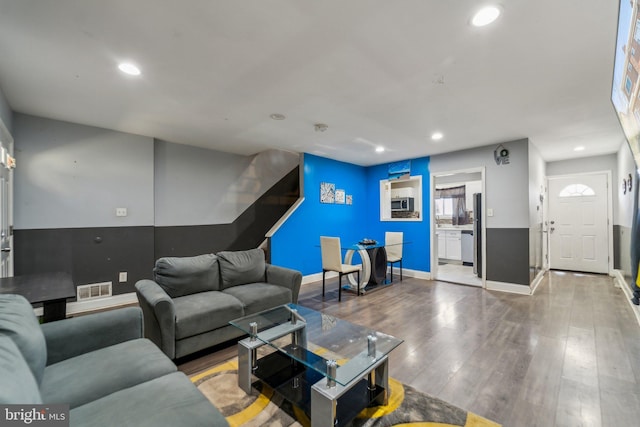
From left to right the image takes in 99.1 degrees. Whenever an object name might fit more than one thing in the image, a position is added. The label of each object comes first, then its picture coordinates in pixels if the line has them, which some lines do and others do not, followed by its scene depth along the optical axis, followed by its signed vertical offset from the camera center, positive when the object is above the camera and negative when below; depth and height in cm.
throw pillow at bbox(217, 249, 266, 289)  304 -59
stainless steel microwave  610 +25
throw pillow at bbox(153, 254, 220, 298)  266 -59
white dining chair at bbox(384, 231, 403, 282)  532 -63
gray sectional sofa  103 -78
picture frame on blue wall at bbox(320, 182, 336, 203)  548 +48
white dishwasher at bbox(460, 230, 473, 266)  661 -77
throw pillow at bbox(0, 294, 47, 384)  118 -52
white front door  554 -19
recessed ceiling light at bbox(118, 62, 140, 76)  220 +123
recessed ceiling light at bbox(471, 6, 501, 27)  161 +122
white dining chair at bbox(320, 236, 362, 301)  412 -66
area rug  161 -122
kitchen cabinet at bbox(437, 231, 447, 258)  719 -79
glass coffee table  146 -93
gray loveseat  221 -78
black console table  179 -52
